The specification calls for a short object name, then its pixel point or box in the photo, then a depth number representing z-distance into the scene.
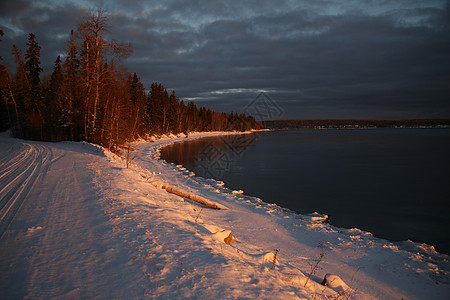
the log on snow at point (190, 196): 9.96
